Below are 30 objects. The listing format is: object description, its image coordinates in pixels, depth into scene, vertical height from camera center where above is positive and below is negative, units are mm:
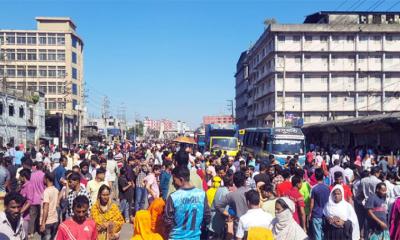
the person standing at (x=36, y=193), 10227 -1384
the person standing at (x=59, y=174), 11961 -1168
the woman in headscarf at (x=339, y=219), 7414 -1419
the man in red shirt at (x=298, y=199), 8656 -1305
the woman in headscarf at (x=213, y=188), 8906 -1161
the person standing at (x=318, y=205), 8672 -1408
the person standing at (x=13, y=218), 5520 -1031
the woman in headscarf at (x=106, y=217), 6324 -1156
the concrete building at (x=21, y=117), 43000 +778
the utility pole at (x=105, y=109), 98762 +3202
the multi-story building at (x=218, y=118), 174525 +2151
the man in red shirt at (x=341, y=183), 9109 -1095
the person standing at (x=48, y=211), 8656 -1489
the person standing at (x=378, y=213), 8164 -1502
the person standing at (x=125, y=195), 12836 -1802
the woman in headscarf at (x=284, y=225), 6262 -1266
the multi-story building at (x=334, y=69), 65688 +7267
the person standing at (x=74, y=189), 7984 -1020
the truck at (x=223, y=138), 34125 -953
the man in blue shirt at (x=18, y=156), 18391 -1143
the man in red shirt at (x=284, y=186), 8988 -1123
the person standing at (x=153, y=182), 10592 -1245
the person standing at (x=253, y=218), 6258 -1172
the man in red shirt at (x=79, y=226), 5355 -1085
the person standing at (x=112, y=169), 14003 -1243
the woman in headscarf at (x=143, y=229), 5480 -1136
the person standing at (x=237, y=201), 7633 -1164
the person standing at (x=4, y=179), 11564 -1246
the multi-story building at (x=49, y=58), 84125 +11467
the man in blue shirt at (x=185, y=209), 5738 -977
